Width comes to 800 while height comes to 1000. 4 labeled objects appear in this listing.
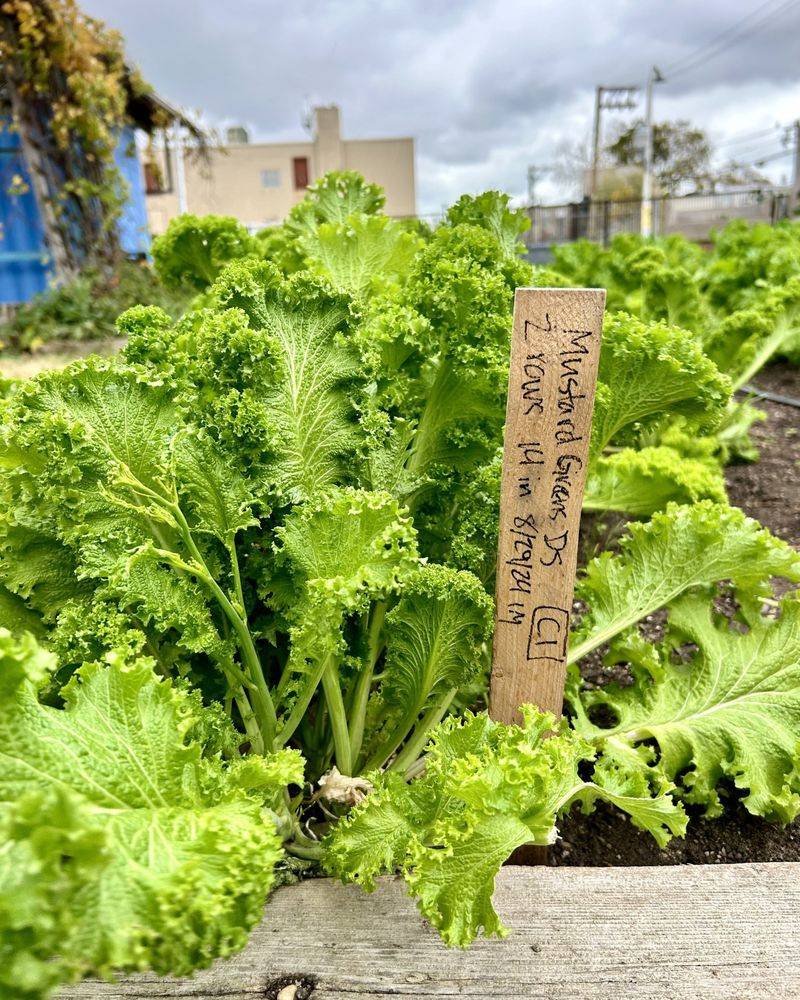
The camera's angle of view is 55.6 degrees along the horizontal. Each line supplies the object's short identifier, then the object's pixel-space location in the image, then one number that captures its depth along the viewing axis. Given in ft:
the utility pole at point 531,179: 143.50
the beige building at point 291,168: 132.98
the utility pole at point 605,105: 121.19
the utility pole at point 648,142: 103.60
